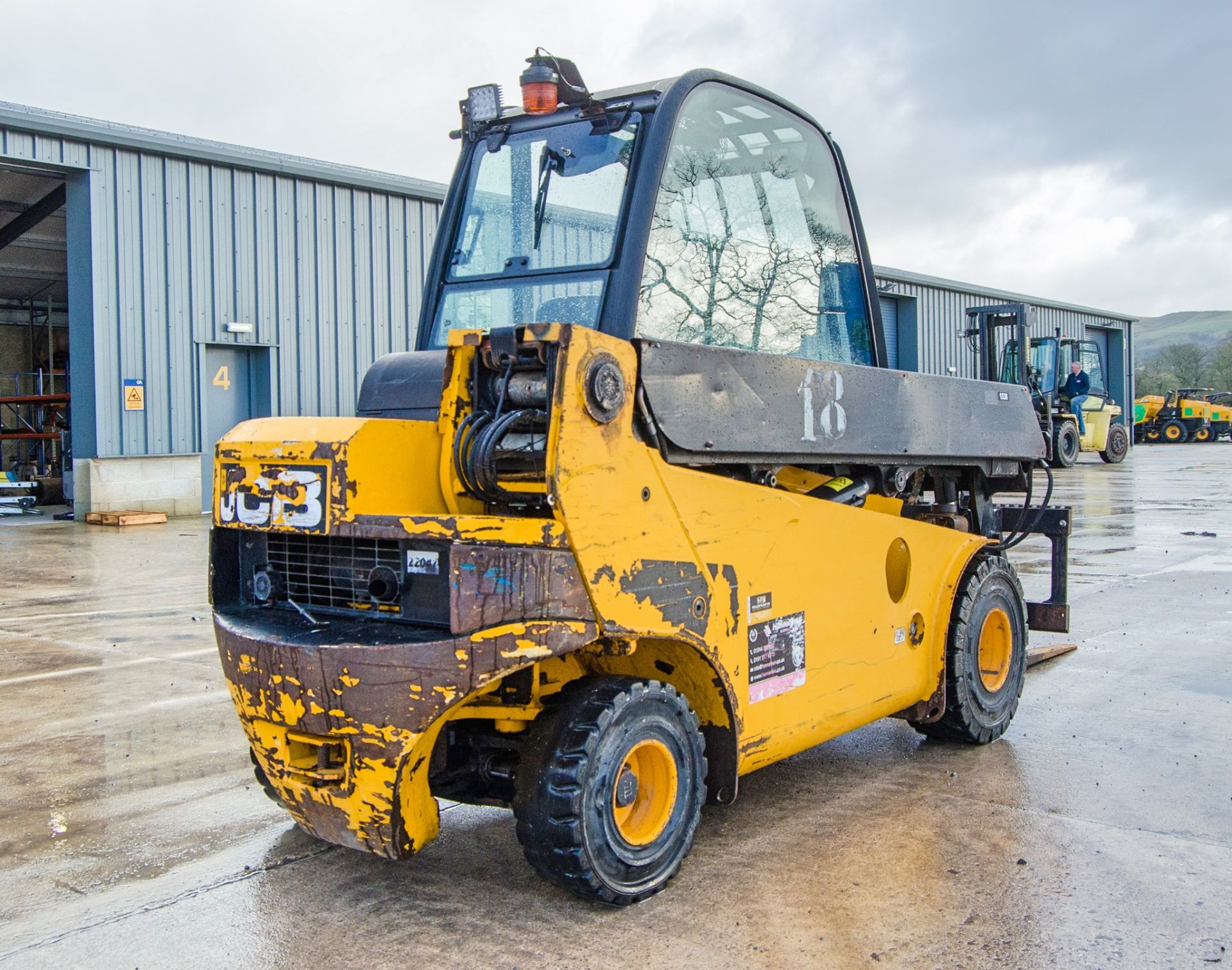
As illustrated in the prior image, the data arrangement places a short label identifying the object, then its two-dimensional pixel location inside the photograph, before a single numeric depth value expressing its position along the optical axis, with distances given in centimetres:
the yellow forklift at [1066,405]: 2781
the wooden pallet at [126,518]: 1628
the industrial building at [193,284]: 1673
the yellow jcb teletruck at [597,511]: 318
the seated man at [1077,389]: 2914
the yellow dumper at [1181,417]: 4544
